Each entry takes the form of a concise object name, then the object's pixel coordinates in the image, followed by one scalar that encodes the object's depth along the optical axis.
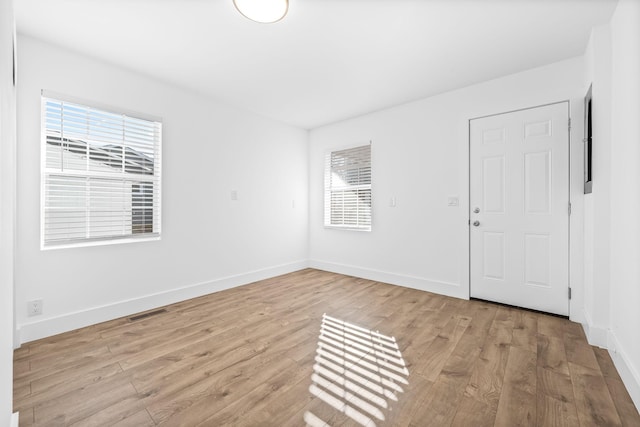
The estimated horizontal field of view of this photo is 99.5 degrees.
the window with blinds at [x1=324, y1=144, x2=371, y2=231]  4.34
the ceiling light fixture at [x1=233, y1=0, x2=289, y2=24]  1.90
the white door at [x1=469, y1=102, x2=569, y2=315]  2.75
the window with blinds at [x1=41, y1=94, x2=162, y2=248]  2.45
